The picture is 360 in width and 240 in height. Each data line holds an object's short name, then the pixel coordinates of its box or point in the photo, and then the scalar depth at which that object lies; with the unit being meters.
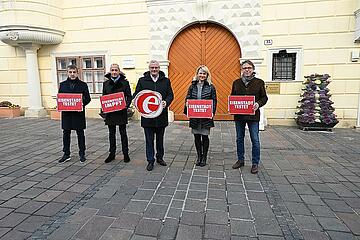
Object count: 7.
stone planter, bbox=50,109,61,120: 9.31
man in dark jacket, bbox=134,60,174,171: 4.24
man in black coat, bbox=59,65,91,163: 4.55
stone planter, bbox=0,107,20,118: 9.74
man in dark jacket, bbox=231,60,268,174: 4.01
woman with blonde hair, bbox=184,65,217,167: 4.25
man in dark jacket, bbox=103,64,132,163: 4.53
